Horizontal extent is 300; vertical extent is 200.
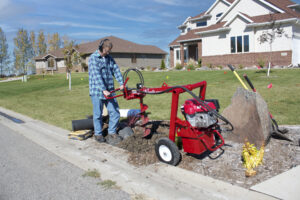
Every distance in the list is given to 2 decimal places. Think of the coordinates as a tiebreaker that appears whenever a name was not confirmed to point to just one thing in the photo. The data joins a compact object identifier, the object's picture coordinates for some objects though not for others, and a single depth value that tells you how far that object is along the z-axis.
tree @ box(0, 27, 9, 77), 59.22
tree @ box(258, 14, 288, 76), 15.53
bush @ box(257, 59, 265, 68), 20.53
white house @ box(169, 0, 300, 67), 20.58
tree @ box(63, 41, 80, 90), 18.03
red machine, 3.97
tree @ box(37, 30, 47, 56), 71.94
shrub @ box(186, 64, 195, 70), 24.60
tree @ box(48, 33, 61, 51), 73.62
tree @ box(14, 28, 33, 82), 64.31
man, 5.41
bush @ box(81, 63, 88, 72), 41.70
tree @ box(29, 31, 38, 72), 71.06
